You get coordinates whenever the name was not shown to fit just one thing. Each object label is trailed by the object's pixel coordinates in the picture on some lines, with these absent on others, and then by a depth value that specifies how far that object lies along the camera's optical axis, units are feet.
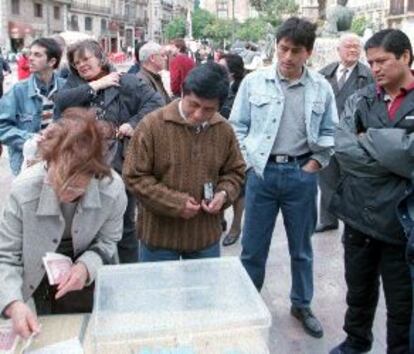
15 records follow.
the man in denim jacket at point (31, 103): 11.81
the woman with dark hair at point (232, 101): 15.83
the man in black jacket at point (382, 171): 7.85
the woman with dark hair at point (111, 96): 10.70
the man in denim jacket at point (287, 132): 9.71
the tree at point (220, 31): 189.78
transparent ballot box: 5.11
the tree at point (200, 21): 214.30
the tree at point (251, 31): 144.52
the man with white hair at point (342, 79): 15.37
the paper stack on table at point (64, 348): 5.49
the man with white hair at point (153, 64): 16.78
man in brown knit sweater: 8.03
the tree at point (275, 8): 91.66
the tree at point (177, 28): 197.57
